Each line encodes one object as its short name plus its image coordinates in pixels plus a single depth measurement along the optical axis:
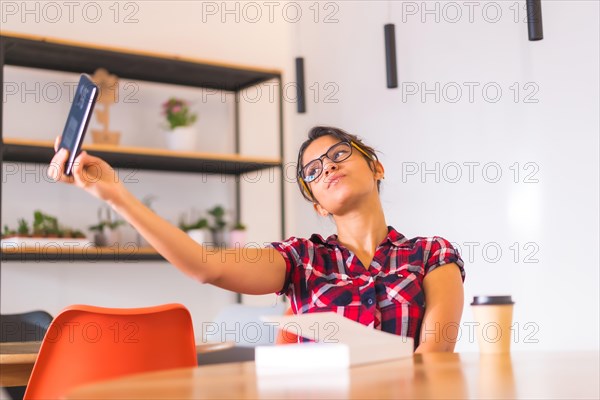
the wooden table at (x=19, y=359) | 2.01
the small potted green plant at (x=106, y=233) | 4.29
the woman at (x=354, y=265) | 1.84
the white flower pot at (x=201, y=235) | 4.52
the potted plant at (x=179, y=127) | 4.57
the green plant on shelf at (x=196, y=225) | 4.59
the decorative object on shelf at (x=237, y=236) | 4.64
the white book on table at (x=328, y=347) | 1.13
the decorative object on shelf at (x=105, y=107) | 4.37
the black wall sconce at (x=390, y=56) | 3.40
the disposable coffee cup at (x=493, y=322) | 1.39
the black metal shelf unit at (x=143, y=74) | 4.06
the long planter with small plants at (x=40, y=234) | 3.96
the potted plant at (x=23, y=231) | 4.00
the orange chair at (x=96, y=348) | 1.85
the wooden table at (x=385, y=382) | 0.84
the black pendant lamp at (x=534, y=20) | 2.58
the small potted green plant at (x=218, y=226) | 4.63
